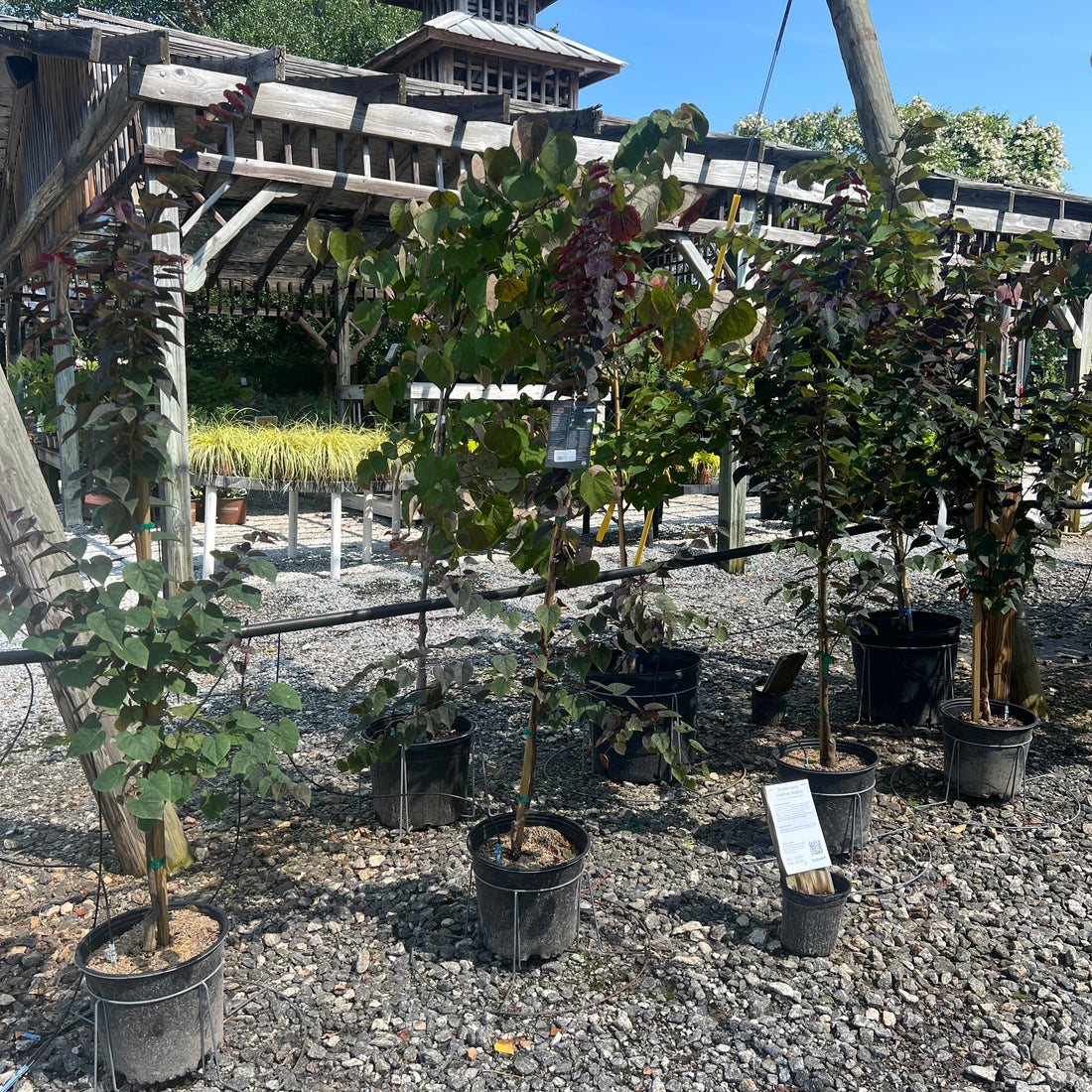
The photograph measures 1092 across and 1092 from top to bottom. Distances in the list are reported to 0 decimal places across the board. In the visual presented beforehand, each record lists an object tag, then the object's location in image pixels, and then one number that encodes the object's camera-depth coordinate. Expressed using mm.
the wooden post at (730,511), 6551
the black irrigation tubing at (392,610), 2098
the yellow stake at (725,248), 3098
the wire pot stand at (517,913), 2218
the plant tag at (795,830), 2318
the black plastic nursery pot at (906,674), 3818
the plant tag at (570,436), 2018
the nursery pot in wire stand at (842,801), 2762
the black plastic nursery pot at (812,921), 2293
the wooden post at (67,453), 7142
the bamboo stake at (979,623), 3072
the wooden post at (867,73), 4074
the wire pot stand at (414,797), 2873
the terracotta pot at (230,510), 9000
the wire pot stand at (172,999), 1849
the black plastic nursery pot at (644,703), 3287
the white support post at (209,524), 6066
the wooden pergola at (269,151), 4758
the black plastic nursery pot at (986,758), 3092
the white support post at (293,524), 6728
